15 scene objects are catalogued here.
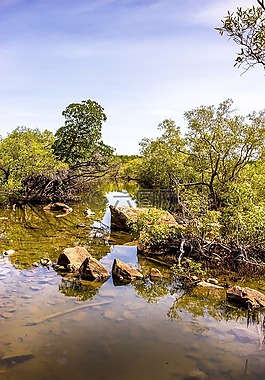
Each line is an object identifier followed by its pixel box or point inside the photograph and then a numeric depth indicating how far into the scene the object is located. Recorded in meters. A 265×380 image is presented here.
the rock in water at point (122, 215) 14.44
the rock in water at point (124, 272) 8.73
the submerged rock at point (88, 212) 18.93
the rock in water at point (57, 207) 19.81
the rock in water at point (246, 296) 7.15
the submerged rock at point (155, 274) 8.90
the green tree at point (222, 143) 15.66
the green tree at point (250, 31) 5.23
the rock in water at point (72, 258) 9.12
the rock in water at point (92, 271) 8.58
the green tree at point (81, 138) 24.44
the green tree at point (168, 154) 18.69
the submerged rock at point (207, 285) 8.20
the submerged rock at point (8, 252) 10.40
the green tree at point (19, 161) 18.62
